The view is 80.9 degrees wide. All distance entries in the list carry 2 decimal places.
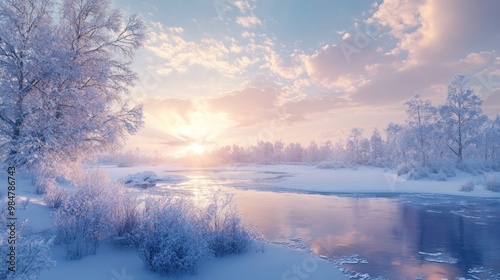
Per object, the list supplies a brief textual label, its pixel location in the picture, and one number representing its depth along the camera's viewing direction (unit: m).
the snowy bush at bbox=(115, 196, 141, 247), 7.68
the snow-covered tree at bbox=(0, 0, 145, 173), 9.05
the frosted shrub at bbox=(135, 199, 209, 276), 6.22
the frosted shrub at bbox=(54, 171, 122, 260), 6.98
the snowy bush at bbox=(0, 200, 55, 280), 4.03
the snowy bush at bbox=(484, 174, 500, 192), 21.12
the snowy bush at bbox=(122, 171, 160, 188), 28.50
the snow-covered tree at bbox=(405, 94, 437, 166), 34.97
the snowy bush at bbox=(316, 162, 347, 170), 55.62
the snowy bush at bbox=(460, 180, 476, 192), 21.47
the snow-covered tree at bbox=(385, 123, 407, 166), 38.16
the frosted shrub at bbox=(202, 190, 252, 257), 7.77
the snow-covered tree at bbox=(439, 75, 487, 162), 33.44
